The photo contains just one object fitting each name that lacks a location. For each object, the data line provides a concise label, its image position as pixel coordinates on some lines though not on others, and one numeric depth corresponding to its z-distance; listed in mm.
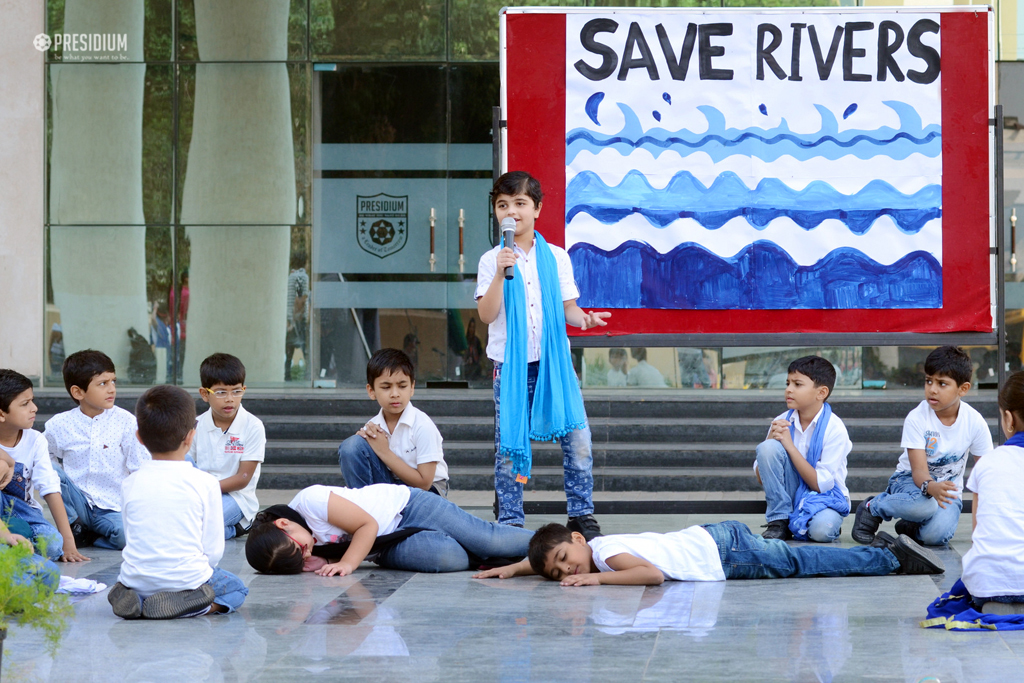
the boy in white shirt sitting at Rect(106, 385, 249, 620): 7535
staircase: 15523
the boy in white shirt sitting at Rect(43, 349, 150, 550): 11070
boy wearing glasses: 11516
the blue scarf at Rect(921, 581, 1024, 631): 7195
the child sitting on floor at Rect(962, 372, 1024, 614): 7254
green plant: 5219
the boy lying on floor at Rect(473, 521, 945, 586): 8891
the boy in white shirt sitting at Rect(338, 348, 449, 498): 10820
